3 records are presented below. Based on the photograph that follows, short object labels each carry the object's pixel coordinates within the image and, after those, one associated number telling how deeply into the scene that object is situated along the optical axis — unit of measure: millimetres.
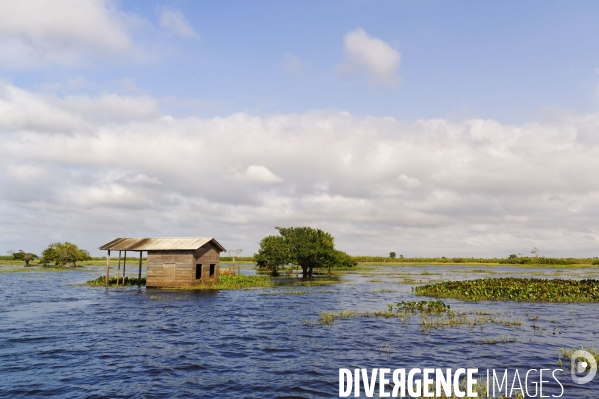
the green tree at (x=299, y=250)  80000
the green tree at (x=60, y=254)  106750
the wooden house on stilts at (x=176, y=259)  47594
